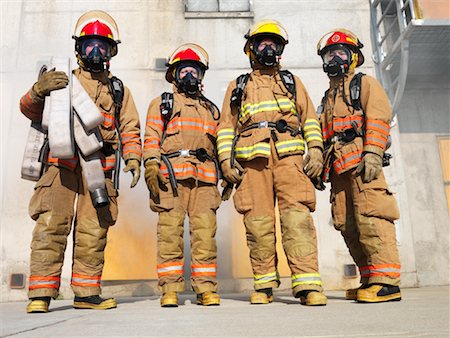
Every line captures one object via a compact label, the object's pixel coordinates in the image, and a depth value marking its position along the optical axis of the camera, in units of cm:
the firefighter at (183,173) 267
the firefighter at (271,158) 257
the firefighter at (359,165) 252
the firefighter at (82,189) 250
